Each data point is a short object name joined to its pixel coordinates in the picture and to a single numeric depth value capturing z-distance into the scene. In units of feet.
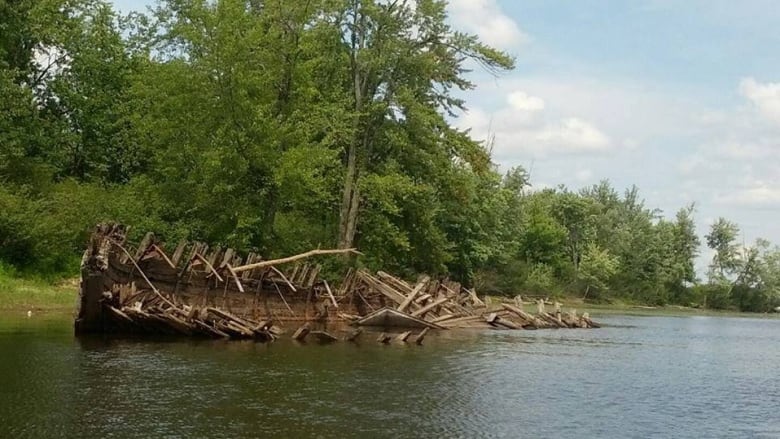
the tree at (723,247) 394.73
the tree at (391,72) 150.30
